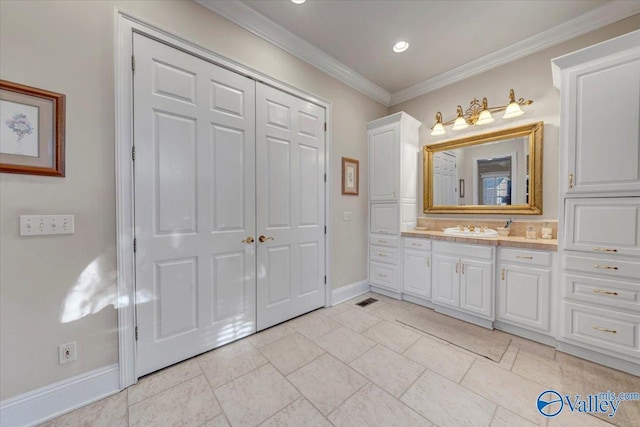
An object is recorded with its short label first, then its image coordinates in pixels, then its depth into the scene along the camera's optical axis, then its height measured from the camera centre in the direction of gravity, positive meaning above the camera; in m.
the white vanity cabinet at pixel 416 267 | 2.82 -0.69
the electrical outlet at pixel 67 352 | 1.41 -0.85
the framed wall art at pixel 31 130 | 1.26 +0.43
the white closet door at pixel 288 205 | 2.30 +0.05
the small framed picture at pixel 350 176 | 3.06 +0.45
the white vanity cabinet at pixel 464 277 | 2.36 -0.70
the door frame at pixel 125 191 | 1.56 +0.12
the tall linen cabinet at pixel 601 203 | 1.73 +0.07
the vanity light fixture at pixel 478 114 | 2.50 +1.10
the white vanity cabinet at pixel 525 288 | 2.09 -0.71
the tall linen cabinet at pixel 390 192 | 3.08 +0.25
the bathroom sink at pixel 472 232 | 2.58 -0.25
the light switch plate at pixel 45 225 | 1.30 -0.09
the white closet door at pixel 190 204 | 1.68 +0.04
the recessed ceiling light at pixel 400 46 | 2.51 +1.75
